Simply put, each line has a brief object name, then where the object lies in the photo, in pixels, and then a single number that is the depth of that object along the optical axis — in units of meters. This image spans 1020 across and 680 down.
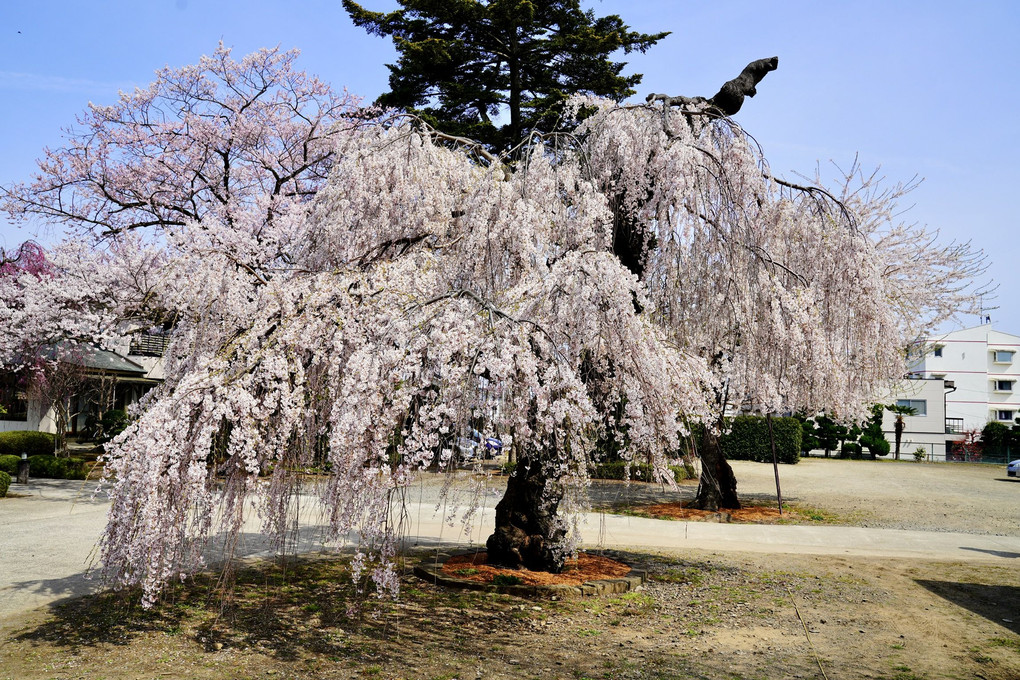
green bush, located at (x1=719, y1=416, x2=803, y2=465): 25.81
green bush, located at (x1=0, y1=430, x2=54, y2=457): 19.69
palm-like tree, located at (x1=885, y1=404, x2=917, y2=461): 32.78
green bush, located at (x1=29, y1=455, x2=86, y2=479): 18.09
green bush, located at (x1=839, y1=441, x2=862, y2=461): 32.38
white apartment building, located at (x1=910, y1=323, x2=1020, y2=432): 44.69
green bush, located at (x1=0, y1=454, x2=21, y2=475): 17.38
